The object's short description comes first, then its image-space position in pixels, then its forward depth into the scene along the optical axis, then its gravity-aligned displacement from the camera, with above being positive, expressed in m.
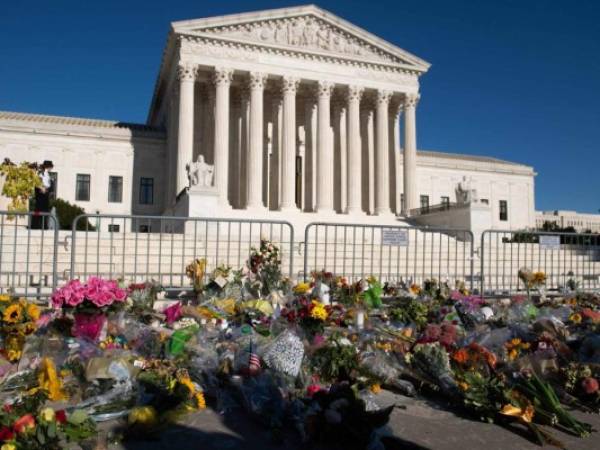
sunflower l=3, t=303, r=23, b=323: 5.68 -0.91
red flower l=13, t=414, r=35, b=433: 3.10 -1.19
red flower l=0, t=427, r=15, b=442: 2.99 -1.21
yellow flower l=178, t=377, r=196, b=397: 4.48 -1.32
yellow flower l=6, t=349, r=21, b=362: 5.77 -1.40
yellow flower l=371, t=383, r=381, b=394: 4.99 -1.46
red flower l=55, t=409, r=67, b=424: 3.46 -1.26
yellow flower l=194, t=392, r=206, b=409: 4.49 -1.46
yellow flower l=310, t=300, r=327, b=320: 5.69 -0.82
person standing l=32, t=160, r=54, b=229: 16.30 +1.45
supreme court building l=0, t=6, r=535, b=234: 32.62 +7.96
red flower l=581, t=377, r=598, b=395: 4.84 -1.36
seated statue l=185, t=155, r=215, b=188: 23.75 +3.13
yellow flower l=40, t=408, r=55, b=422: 3.18 -1.15
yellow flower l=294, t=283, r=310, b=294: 8.12 -0.79
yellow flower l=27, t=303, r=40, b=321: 5.92 -0.91
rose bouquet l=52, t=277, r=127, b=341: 5.79 -0.77
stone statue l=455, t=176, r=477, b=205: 29.31 +3.04
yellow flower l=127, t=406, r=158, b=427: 3.90 -1.41
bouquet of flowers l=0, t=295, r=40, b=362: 5.75 -1.05
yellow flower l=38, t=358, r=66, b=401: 4.27 -1.26
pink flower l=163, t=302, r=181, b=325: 7.27 -1.10
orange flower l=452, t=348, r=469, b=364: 5.06 -1.15
